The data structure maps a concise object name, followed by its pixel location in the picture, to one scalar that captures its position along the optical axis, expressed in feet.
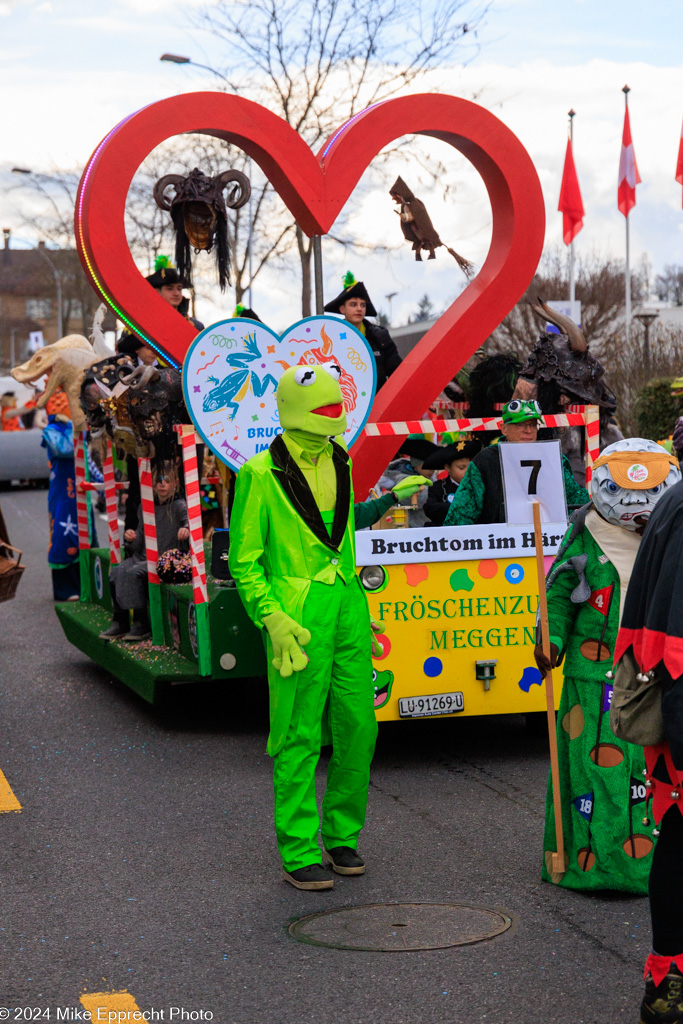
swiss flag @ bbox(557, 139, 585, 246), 98.78
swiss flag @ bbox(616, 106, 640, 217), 97.81
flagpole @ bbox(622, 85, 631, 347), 104.94
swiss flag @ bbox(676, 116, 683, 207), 75.31
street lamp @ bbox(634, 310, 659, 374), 65.81
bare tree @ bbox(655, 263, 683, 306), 229.25
